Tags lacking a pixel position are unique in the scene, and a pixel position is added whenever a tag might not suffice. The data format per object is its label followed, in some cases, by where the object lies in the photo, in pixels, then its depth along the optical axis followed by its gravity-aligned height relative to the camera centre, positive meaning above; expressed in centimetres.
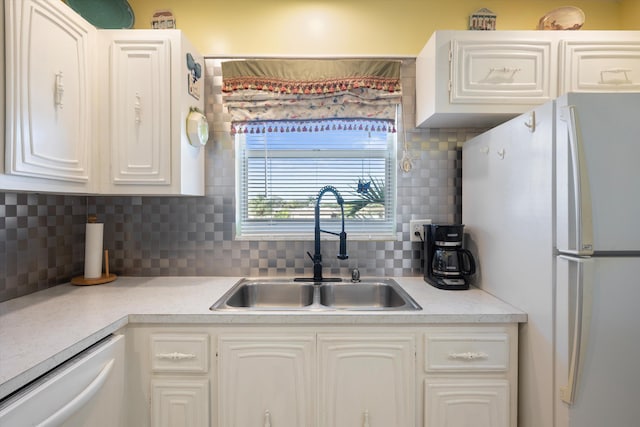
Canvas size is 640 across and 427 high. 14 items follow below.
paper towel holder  171 -37
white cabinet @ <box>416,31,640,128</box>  155 +72
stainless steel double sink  180 -47
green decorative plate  169 +111
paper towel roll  172 -21
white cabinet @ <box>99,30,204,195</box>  153 +49
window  201 +21
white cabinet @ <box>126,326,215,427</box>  130 -69
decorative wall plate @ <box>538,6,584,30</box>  167 +104
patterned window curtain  187 +73
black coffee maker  165 -24
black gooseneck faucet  180 -17
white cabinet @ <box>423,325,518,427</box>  131 -69
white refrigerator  104 -15
